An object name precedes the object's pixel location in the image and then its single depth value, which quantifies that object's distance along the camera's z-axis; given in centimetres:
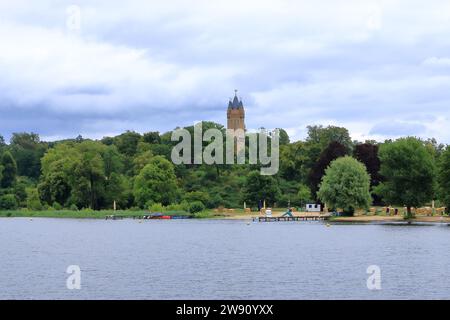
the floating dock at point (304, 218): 11394
